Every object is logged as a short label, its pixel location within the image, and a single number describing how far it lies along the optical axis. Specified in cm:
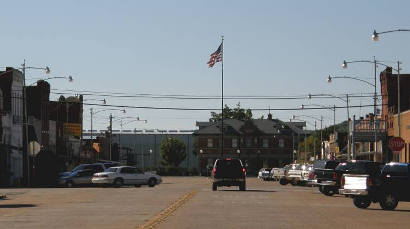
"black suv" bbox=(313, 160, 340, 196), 4631
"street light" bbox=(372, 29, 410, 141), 4717
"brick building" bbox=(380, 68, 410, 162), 8634
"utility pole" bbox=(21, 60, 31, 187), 6794
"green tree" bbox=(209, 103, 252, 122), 19575
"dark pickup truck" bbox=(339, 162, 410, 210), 3294
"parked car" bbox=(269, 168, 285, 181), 8123
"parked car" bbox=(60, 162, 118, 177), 7025
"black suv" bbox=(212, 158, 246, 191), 5188
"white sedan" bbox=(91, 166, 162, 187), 6406
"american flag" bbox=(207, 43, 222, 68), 8400
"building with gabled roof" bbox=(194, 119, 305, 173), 16850
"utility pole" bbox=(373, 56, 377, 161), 6656
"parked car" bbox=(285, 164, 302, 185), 6762
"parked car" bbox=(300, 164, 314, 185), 6259
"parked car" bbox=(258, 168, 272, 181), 9931
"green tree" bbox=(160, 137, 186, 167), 17025
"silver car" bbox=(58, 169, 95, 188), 6875
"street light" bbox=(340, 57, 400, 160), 6283
